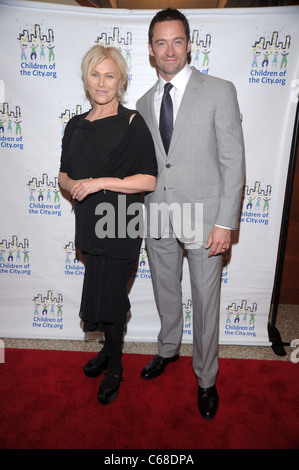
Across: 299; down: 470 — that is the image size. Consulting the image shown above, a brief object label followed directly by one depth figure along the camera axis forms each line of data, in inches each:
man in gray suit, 64.6
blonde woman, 64.0
